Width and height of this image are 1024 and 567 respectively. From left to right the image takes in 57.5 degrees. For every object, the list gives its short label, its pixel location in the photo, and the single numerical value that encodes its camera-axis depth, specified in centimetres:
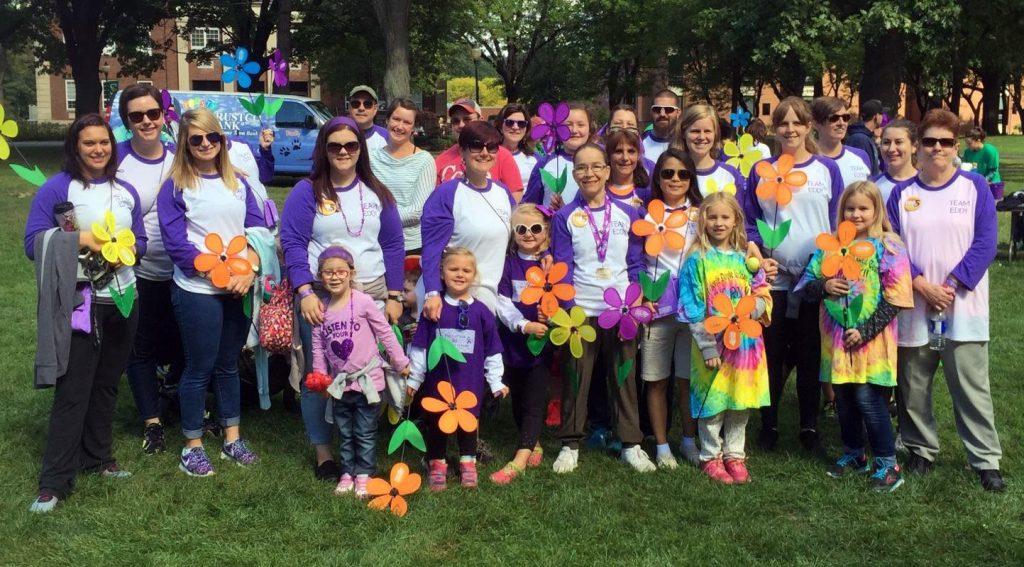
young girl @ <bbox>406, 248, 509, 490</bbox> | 439
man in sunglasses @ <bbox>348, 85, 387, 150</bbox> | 538
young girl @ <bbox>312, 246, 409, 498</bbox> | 428
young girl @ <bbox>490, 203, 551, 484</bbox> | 464
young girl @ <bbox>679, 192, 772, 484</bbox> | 444
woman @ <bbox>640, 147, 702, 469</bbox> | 460
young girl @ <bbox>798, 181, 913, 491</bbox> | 433
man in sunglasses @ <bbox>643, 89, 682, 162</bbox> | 561
